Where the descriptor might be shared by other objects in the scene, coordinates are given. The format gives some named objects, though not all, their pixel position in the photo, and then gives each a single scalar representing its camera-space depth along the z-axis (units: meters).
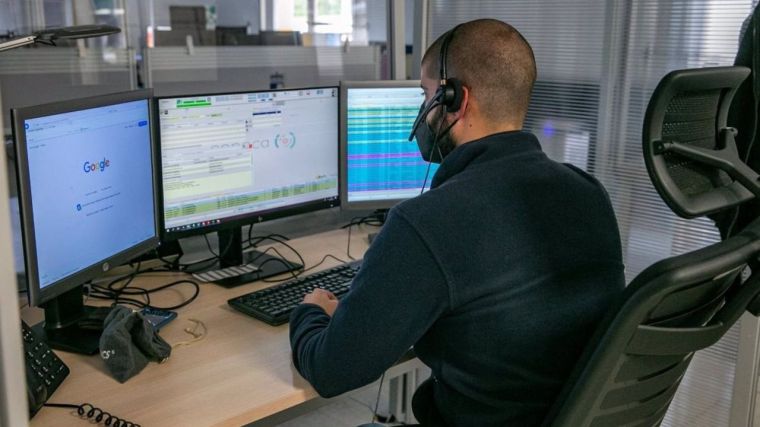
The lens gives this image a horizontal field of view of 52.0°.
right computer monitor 2.28
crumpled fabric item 1.46
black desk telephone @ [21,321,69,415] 1.34
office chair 0.98
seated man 1.23
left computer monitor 1.45
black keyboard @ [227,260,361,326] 1.74
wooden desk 1.35
